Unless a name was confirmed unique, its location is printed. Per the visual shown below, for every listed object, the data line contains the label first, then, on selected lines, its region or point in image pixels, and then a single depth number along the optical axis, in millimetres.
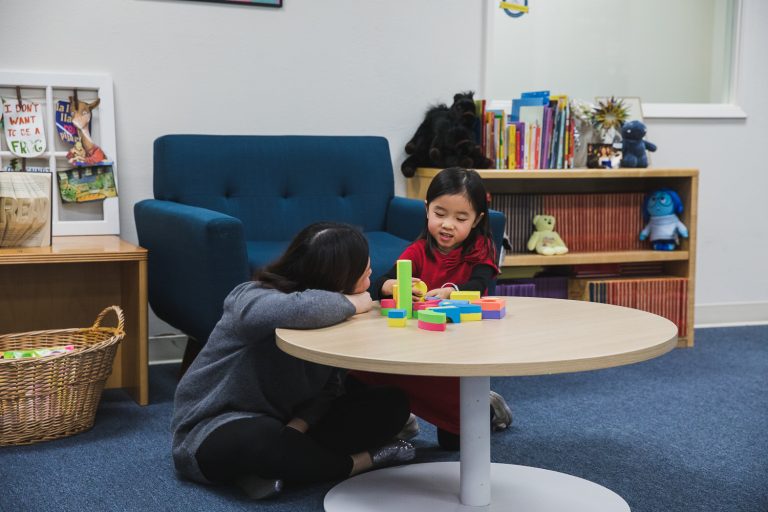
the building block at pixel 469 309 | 1785
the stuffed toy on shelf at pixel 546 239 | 3473
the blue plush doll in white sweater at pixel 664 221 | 3590
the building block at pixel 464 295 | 1871
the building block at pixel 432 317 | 1678
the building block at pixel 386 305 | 1870
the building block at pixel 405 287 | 1833
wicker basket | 2287
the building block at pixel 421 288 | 1963
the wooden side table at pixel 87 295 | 2697
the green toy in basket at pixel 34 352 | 2393
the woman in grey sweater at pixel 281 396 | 1816
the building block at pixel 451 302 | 1820
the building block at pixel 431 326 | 1675
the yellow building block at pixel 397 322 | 1729
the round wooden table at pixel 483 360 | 1443
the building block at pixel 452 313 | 1762
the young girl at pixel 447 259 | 2162
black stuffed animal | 3342
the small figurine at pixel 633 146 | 3602
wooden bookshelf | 3389
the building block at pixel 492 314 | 1799
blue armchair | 2504
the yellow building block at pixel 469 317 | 1781
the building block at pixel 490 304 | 1799
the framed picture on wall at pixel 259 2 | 3275
